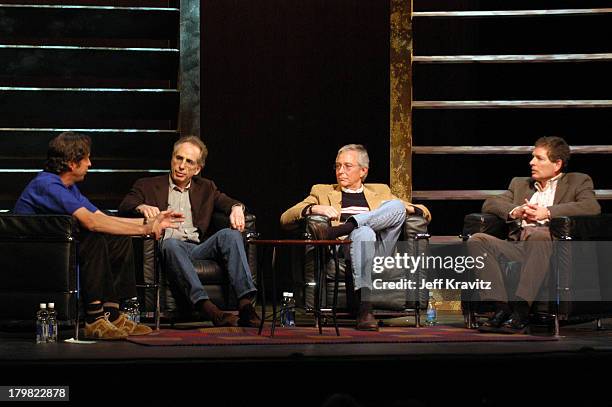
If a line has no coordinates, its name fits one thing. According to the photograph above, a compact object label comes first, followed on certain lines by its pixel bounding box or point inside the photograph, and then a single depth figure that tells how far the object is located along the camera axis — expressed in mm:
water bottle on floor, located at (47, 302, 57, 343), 9895
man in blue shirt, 10290
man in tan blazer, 11318
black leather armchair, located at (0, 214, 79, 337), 10047
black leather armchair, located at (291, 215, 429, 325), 11562
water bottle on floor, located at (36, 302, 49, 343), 9864
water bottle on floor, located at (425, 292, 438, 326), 12113
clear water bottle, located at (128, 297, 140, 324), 11531
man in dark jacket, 11143
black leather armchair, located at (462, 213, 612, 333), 10542
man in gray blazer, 10701
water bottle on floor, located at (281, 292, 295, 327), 11832
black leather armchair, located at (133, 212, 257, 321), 11348
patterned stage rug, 9621
